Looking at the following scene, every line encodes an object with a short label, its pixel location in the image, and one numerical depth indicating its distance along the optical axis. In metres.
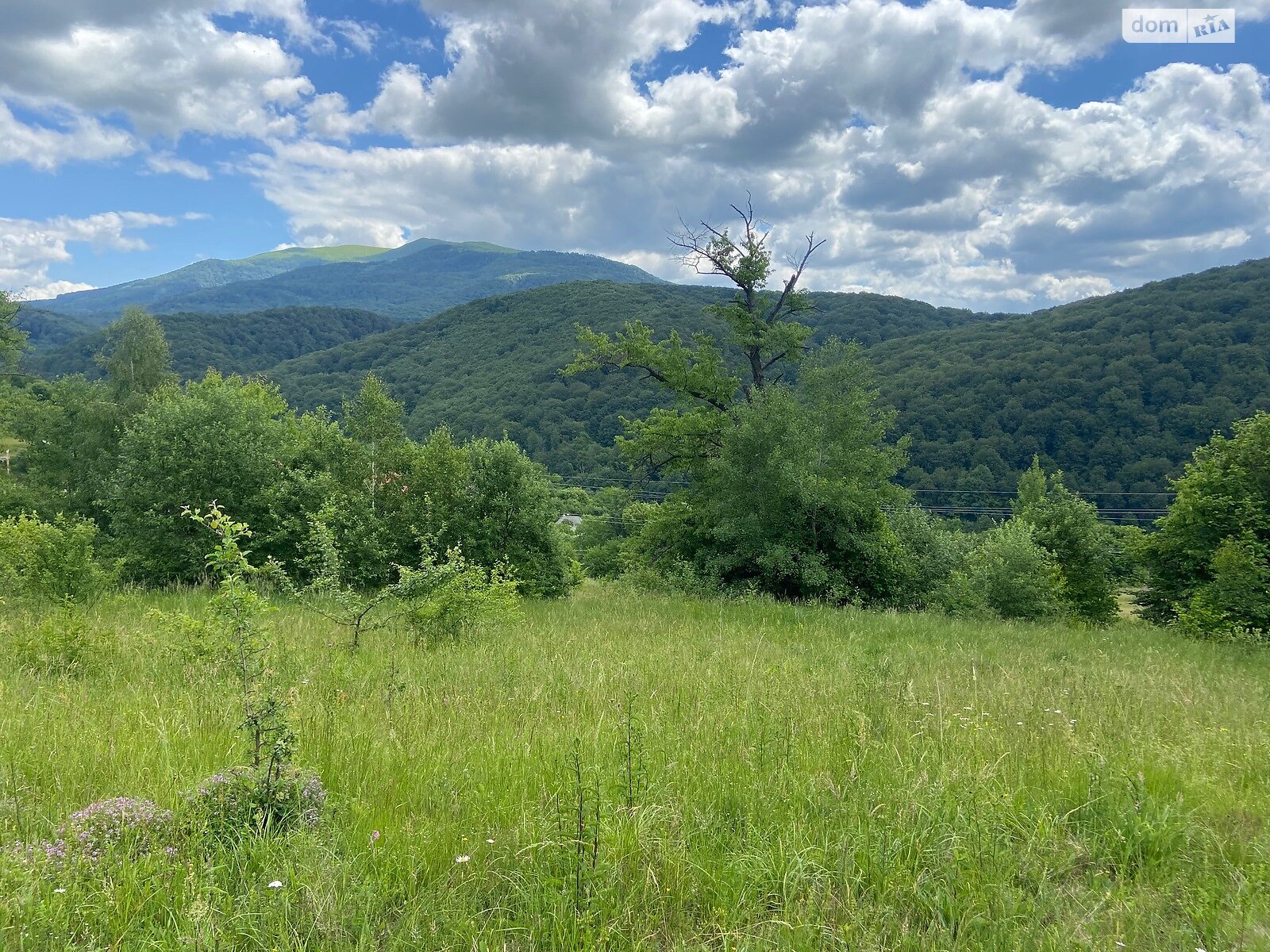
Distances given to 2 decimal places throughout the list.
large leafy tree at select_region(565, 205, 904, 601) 19.44
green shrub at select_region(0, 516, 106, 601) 9.41
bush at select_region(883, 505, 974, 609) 21.92
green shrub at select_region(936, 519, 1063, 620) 23.31
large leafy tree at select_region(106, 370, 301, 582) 15.58
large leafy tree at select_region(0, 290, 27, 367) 29.16
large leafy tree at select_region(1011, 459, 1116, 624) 27.02
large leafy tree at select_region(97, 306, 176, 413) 45.22
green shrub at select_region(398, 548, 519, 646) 8.72
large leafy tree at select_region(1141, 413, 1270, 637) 17.45
